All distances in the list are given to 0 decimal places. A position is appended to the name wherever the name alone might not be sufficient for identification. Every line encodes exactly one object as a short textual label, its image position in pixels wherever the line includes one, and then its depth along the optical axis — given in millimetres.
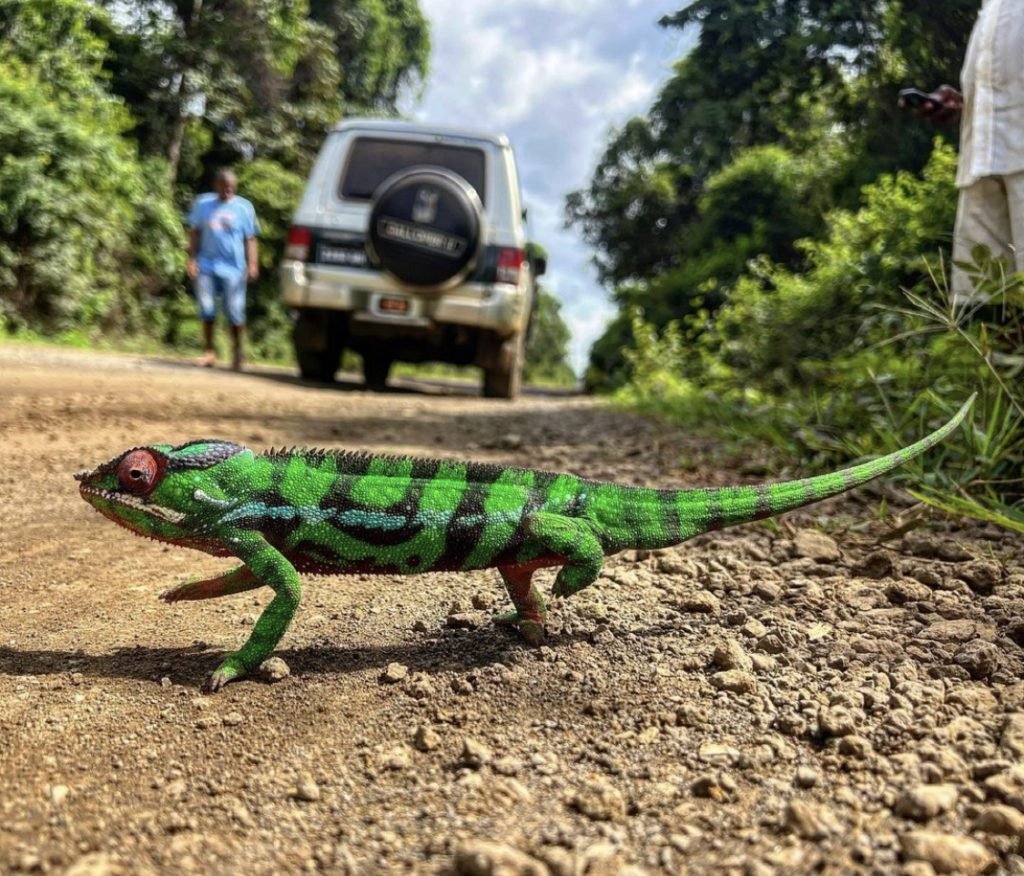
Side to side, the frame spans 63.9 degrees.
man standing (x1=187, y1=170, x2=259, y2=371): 8250
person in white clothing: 3002
